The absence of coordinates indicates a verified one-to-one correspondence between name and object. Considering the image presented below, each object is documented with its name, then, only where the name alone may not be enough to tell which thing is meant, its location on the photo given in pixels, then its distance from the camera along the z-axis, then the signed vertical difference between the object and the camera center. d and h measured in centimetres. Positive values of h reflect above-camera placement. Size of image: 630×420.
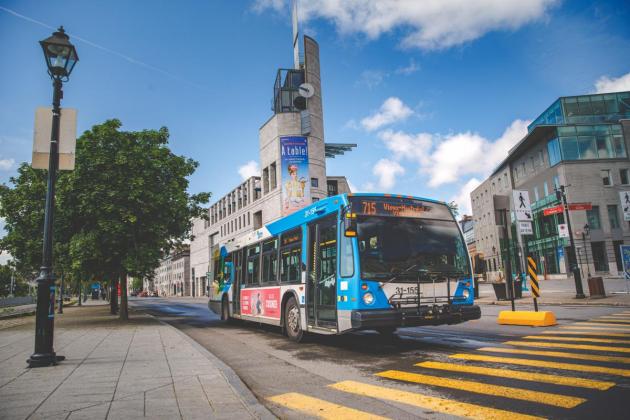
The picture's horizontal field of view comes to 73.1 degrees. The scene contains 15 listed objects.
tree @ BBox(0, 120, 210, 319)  1591 +326
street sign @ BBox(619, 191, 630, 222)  1785 +265
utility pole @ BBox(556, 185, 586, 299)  1934 -56
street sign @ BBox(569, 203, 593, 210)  2404 +342
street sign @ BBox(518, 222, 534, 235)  1555 +154
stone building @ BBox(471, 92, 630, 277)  4362 +998
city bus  776 +19
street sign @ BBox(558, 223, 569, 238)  2108 +184
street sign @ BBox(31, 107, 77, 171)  788 +287
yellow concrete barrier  1111 -132
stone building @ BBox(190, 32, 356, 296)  5384 +1850
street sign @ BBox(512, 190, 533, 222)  1538 +230
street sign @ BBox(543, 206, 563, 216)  3295 +466
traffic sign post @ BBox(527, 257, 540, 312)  1231 -24
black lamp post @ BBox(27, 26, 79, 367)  728 +142
